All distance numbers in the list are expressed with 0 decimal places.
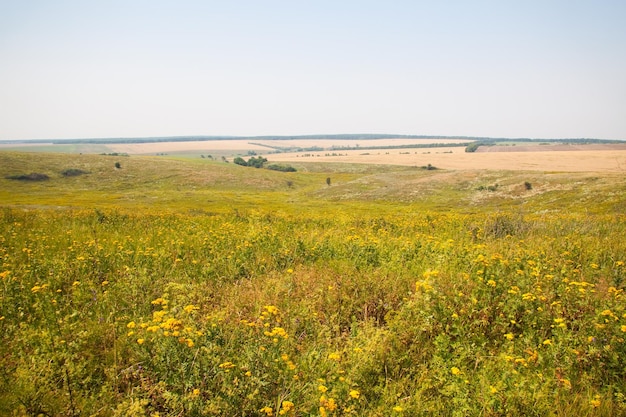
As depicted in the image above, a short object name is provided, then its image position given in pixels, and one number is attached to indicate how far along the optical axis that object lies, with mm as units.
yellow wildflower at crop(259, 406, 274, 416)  3552
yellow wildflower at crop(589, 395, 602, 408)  3743
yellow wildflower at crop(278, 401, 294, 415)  3442
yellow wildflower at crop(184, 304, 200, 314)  4671
